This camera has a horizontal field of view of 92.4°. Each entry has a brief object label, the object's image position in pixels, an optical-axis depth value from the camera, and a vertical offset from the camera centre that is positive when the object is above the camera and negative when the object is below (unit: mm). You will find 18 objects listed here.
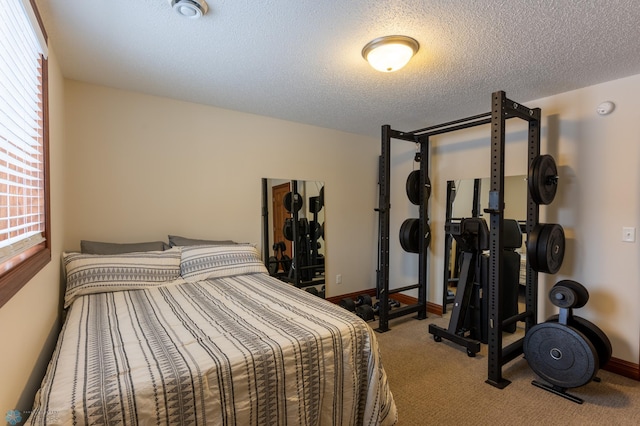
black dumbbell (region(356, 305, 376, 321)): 3459 -1192
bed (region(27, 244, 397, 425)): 1029 -608
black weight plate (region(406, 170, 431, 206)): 3479 +237
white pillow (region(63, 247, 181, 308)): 2041 -473
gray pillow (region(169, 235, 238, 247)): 2738 -328
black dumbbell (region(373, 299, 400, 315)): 3725 -1204
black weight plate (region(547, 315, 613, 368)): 2141 -904
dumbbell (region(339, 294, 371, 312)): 3582 -1149
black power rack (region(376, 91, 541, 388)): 2207 -128
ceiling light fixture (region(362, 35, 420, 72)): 1792 +947
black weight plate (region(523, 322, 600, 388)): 1971 -986
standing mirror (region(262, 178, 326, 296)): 3432 -290
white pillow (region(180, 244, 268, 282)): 2461 -470
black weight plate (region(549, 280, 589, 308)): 2133 -579
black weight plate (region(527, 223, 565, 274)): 2320 -294
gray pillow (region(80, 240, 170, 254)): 2350 -337
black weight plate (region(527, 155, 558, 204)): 2340 +234
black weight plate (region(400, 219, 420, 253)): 3461 -318
